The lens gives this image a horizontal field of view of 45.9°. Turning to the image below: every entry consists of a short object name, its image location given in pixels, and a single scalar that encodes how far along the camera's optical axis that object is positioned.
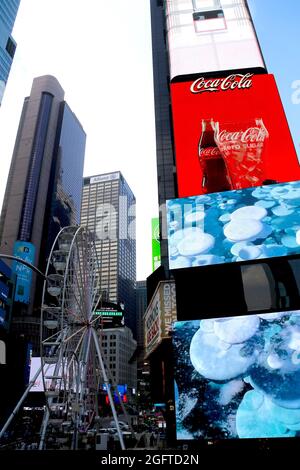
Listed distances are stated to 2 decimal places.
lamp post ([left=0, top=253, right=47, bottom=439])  20.84
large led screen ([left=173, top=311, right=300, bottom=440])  22.27
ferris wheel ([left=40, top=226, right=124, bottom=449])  23.12
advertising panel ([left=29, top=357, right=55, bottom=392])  68.88
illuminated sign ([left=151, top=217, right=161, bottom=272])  80.74
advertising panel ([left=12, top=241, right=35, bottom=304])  104.25
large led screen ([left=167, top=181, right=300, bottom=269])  27.23
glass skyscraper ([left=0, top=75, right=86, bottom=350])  135.75
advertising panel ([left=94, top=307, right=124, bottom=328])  91.31
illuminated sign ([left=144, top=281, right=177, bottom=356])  43.03
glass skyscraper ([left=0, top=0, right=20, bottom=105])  79.87
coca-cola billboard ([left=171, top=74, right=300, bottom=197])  32.22
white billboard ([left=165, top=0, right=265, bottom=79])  39.44
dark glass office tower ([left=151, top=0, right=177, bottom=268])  55.47
